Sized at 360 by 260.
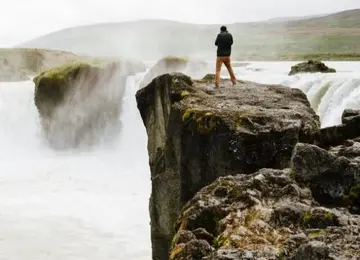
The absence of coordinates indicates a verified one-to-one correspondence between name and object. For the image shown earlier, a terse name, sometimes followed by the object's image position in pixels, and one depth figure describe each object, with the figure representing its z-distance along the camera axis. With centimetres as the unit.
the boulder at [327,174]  869
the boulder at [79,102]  4406
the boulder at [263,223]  677
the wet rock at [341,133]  1211
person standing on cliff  2166
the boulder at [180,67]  4722
